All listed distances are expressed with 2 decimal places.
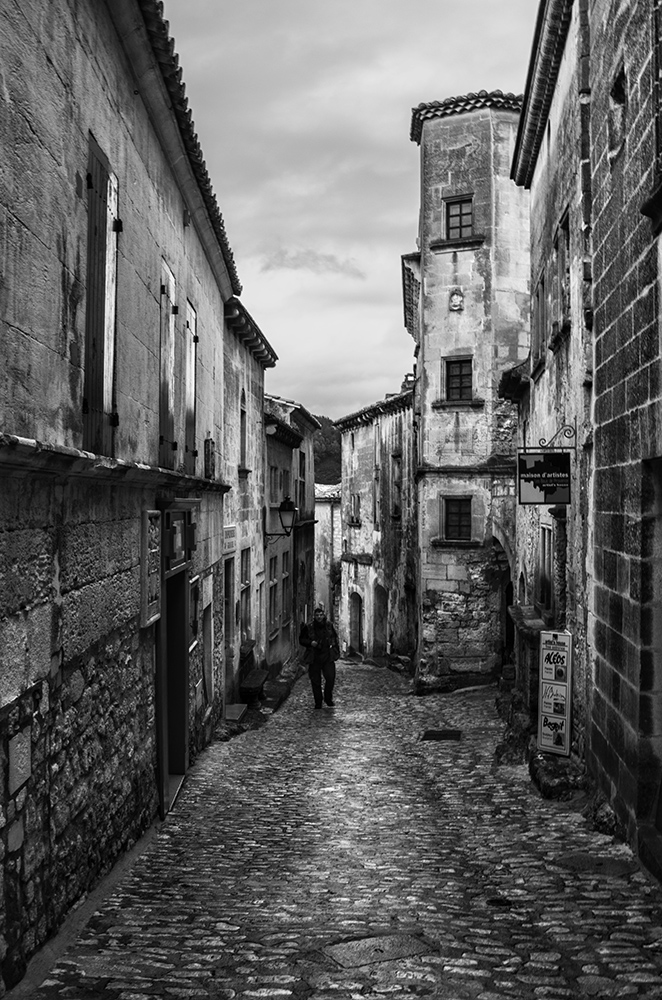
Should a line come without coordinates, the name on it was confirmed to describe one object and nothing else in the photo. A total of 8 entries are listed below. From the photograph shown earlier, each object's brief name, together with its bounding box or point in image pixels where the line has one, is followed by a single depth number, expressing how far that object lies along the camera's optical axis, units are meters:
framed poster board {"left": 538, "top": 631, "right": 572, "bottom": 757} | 8.14
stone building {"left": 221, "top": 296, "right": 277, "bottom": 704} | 14.50
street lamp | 17.87
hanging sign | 8.46
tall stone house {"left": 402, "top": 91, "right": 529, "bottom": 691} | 18.08
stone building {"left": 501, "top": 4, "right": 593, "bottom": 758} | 7.70
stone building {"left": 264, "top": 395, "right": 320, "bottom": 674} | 20.48
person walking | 14.48
